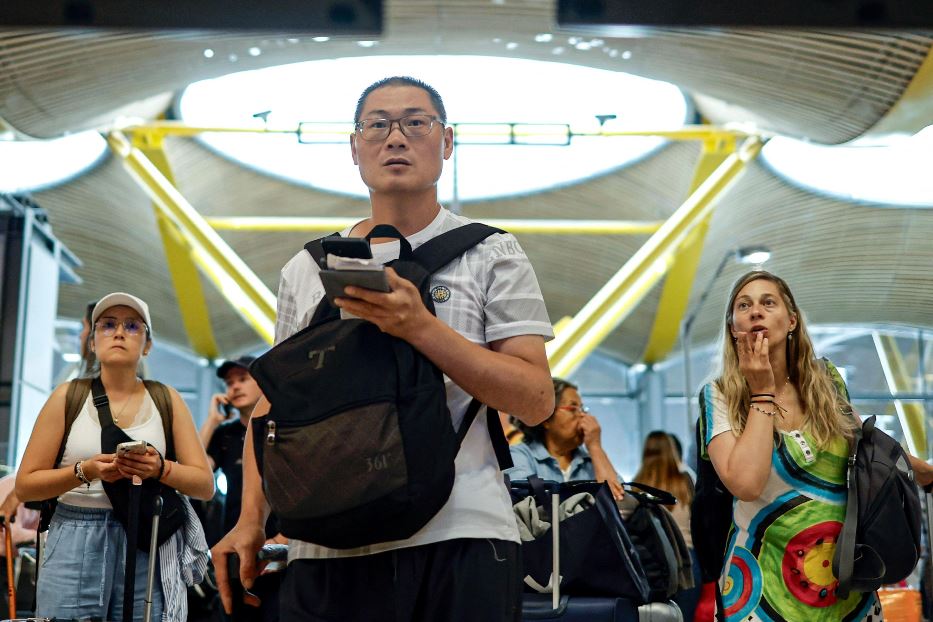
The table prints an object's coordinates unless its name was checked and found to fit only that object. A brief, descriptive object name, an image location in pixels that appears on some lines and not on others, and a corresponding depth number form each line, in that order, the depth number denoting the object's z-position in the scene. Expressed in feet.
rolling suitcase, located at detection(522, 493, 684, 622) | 17.30
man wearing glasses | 6.87
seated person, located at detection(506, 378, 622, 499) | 22.99
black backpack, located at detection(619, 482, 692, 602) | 19.11
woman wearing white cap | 14.37
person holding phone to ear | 23.30
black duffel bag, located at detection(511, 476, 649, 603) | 17.84
